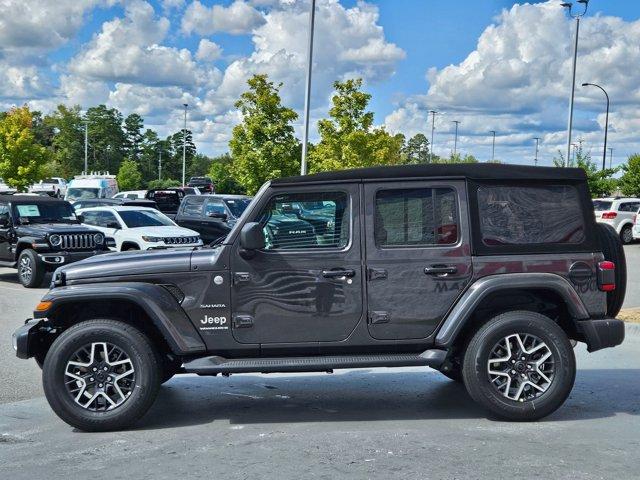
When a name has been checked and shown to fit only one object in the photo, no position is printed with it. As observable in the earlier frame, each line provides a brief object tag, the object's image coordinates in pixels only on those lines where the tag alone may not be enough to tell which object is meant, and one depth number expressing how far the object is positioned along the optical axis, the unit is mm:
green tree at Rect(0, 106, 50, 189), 47969
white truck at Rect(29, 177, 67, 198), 55412
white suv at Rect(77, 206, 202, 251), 17812
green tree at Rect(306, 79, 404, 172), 39938
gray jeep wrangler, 5758
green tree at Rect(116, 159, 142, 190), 86188
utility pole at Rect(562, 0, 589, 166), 29100
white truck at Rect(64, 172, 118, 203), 37531
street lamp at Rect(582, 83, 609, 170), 47553
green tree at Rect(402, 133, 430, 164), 128250
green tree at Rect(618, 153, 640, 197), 44375
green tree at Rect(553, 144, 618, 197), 45466
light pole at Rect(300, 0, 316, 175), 24922
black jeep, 15195
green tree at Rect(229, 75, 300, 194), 36031
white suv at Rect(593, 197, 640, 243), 29089
